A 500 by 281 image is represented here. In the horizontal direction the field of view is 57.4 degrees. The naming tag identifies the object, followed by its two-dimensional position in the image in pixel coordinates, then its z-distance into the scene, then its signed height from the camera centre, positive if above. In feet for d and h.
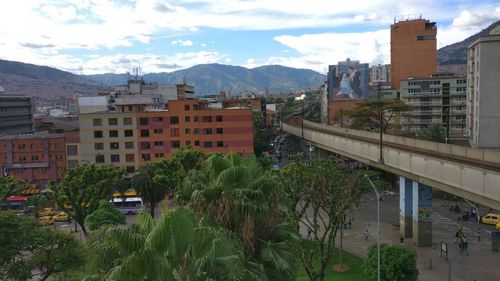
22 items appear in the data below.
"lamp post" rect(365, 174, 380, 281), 73.15 -26.90
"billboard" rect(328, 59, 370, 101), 428.15 +13.01
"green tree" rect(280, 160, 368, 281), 85.87 -17.45
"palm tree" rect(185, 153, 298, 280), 41.93 -10.55
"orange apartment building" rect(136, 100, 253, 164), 216.33 -13.04
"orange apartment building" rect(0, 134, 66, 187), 217.36 -24.18
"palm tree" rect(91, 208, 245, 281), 25.08 -8.83
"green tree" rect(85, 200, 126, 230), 106.76 -27.37
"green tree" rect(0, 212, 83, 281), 66.59 -22.29
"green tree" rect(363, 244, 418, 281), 80.18 -29.34
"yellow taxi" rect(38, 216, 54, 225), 157.82 -41.41
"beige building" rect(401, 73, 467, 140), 283.18 -2.62
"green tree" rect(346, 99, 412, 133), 239.50 -8.55
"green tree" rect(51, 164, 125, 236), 128.88 -24.01
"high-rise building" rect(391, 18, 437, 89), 383.65 +41.84
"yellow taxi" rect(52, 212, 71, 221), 172.96 -42.62
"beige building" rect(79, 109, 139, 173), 212.02 -15.83
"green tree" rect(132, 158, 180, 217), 144.91 -24.87
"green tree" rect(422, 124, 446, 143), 209.19 -17.08
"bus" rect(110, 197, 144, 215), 181.98 -40.54
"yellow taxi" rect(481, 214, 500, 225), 140.46 -37.79
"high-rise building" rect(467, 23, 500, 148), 217.77 +2.56
